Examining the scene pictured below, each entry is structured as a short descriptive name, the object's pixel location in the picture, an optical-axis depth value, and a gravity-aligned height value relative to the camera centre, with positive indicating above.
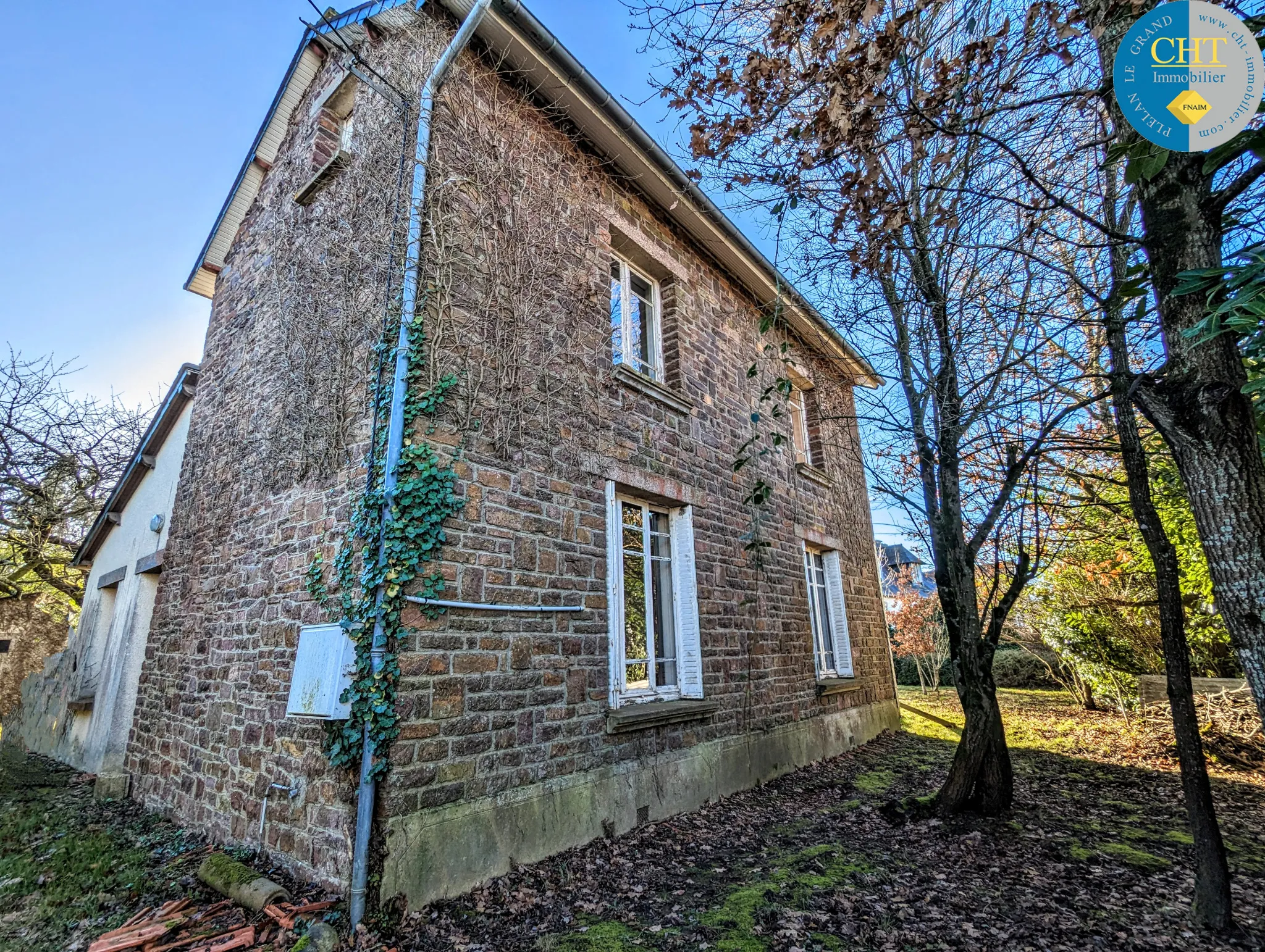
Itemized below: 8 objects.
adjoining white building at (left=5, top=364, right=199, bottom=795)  6.32 +0.25
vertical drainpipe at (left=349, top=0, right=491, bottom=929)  3.00 +1.62
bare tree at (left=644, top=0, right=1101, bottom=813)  3.20 +2.52
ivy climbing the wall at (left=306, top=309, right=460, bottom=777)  3.21 +0.48
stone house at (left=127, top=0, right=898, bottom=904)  3.67 +1.20
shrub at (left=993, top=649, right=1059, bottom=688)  13.52 -1.10
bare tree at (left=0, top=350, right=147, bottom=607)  10.16 +3.19
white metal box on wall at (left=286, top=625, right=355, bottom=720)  3.29 -0.19
